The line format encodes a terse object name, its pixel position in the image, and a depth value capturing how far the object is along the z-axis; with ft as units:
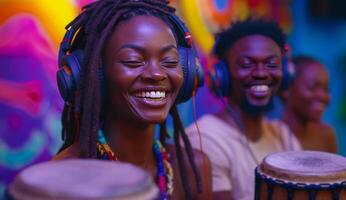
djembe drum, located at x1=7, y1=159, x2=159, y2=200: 4.07
